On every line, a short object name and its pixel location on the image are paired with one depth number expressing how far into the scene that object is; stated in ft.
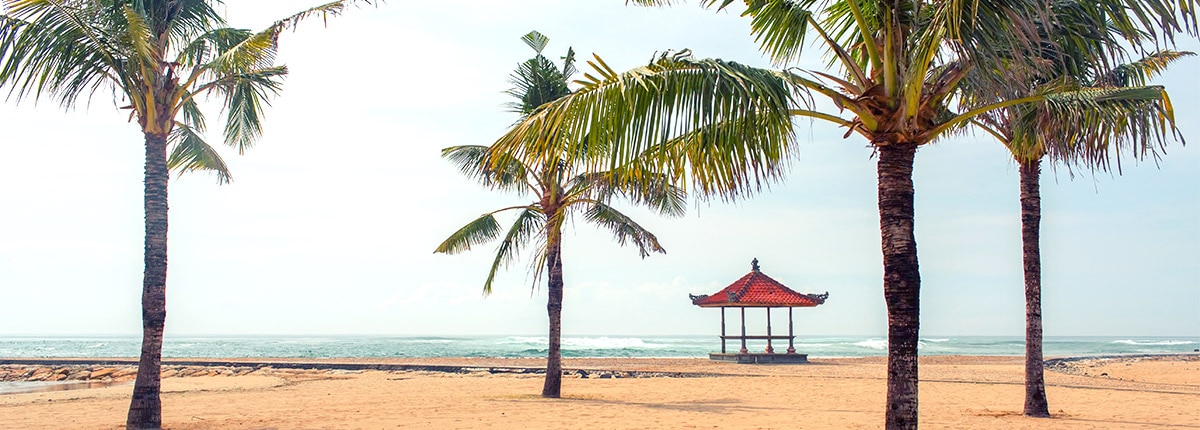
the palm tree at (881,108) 21.30
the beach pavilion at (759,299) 90.38
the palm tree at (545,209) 49.83
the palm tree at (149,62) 33.91
